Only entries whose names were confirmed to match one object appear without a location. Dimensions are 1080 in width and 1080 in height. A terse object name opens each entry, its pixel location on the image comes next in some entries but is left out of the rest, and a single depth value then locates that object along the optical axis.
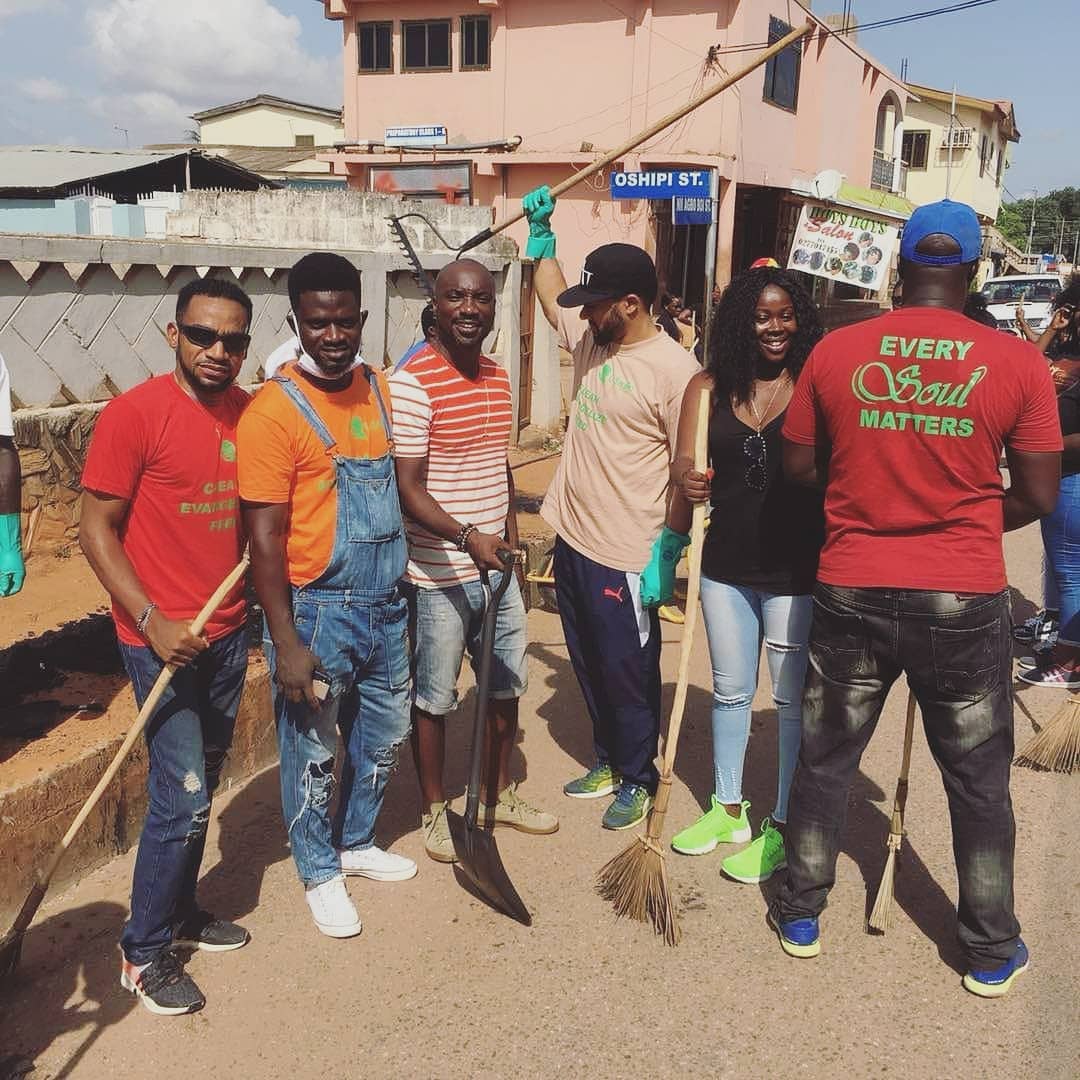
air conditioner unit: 36.41
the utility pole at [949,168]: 31.81
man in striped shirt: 3.16
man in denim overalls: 2.71
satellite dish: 19.55
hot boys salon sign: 12.13
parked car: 22.08
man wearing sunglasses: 2.51
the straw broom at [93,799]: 2.54
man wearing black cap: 3.44
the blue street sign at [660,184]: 16.38
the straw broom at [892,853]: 3.10
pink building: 19.55
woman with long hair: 3.21
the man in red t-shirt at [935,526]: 2.53
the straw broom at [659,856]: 3.13
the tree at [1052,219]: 78.44
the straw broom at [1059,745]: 4.18
